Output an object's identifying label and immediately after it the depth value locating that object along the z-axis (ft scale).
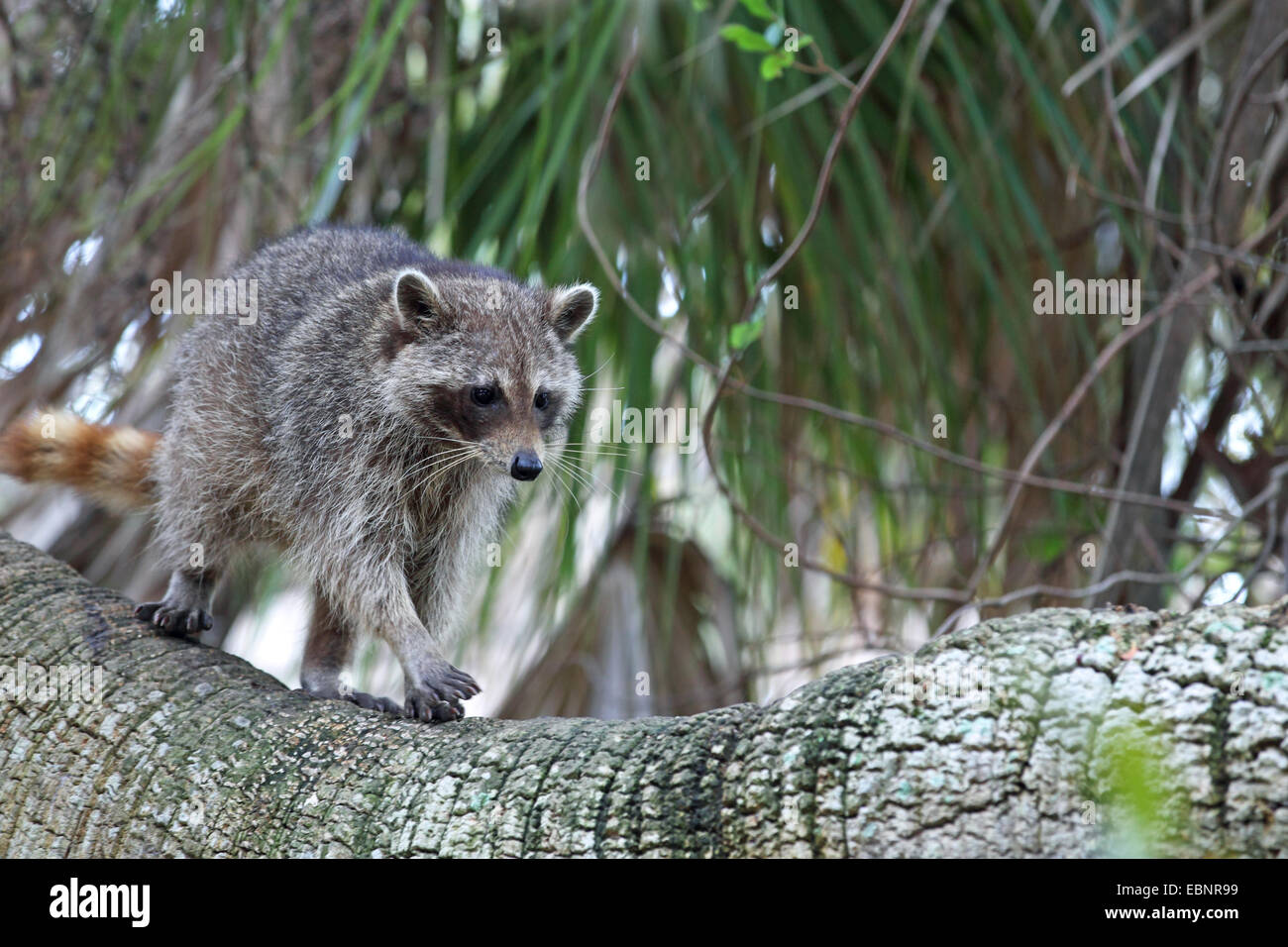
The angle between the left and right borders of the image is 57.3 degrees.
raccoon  11.33
